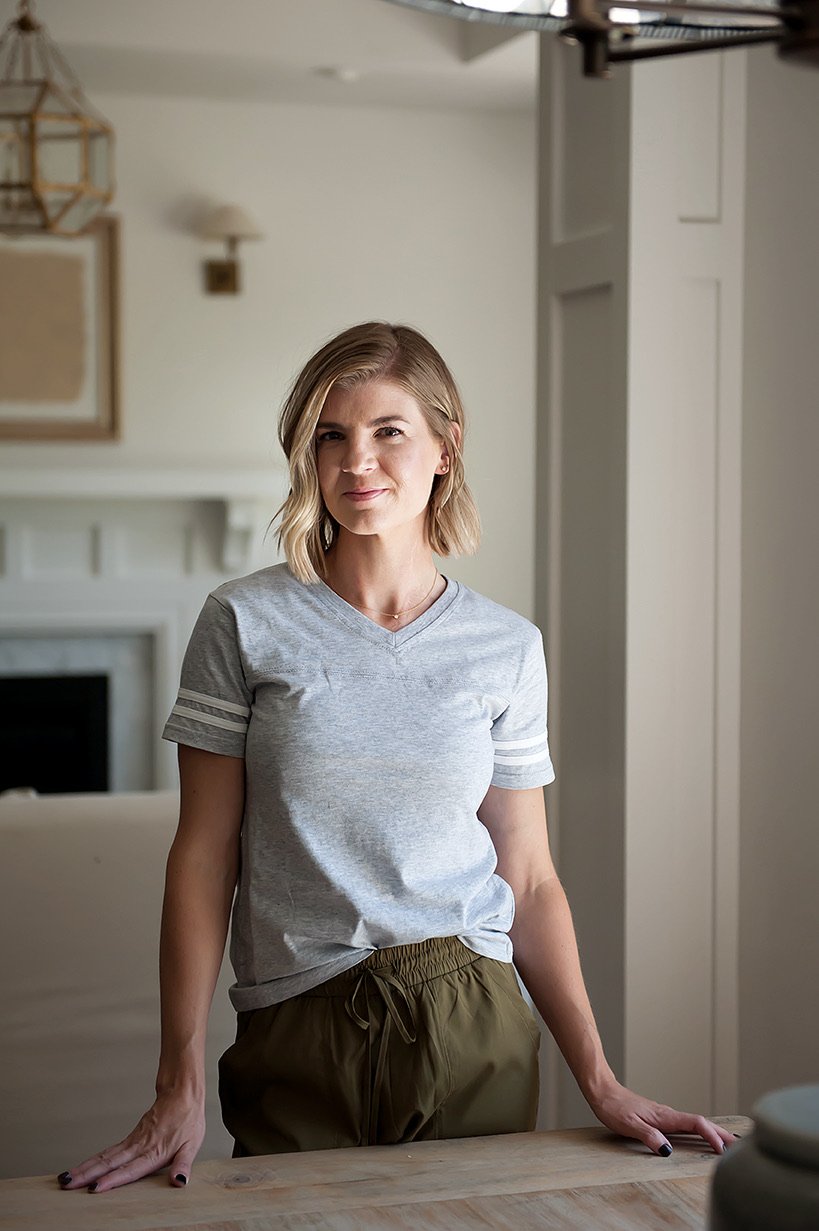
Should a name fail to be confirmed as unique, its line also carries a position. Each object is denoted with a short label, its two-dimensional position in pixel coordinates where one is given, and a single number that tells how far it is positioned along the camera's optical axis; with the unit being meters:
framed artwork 4.94
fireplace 5.15
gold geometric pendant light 3.23
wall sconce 4.96
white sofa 1.93
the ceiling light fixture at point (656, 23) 0.73
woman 1.36
